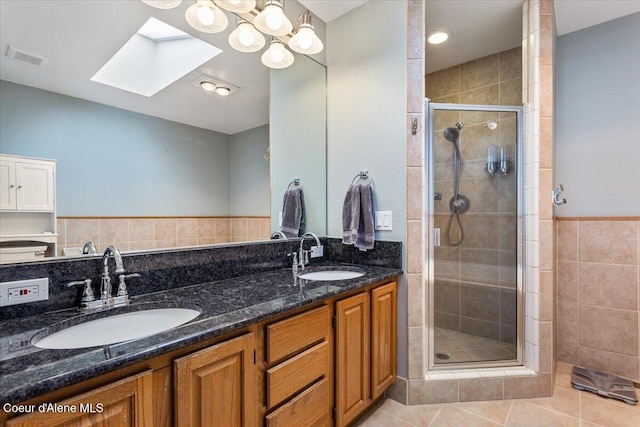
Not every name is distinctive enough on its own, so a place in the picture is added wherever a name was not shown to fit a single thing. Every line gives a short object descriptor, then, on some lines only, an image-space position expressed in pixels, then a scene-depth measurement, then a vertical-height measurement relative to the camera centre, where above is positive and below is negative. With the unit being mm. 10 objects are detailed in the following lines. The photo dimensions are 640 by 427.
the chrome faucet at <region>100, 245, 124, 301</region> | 1070 -204
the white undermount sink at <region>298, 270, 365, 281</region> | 1829 -391
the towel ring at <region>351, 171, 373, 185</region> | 1949 +242
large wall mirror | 1041 +354
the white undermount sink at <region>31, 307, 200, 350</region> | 884 -382
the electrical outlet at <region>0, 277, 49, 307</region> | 939 -254
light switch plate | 1862 -54
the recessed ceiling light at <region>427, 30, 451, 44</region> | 2295 +1403
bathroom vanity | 651 -443
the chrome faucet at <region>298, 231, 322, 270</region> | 1928 -268
